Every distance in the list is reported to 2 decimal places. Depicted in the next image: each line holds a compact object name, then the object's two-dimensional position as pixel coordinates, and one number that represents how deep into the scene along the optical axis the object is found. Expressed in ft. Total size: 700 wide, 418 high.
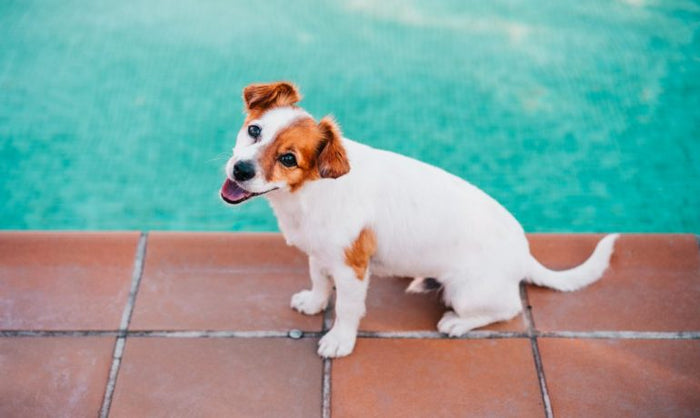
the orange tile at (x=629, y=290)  9.36
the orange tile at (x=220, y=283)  9.24
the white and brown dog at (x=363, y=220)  7.13
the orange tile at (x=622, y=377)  8.37
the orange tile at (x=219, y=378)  8.25
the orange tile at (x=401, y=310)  9.27
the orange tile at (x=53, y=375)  8.15
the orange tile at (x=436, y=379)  8.34
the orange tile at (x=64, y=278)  9.14
